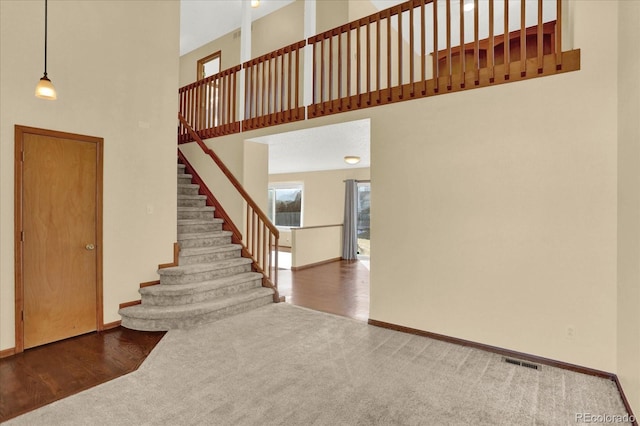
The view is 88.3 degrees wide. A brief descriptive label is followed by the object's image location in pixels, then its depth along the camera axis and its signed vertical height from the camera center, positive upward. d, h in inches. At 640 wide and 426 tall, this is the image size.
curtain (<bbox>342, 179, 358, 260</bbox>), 342.6 -14.0
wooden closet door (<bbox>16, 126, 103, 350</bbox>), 121.2 -9.8
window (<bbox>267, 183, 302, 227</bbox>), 435.5 +9.1
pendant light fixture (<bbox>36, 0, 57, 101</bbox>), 104.0 +38.3
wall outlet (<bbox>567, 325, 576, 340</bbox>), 109.4 -40.4
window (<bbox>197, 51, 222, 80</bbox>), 301.8 +139.7
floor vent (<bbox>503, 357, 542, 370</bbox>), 110.7 -52.3
